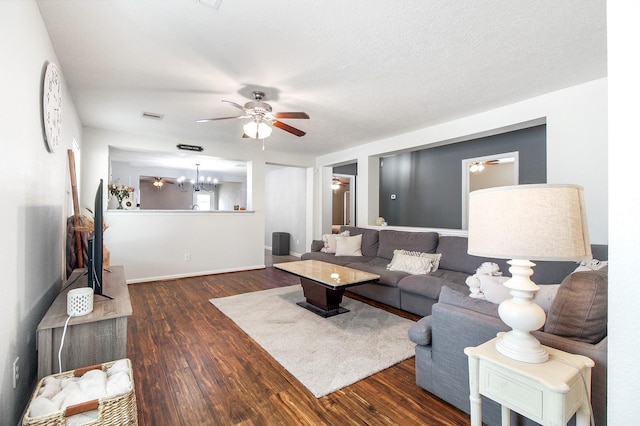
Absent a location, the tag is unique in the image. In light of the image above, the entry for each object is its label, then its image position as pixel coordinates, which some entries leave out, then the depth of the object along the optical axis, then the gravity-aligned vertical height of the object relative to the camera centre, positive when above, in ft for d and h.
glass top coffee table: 10.25 -2.42
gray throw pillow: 4.28 -1.40
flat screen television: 6.49 -0.78
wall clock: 6.55 +2.63
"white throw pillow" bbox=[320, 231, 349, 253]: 17.03 -1.66
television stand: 5.16 -2.34
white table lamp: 3.69 -0.28
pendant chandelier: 30.47 +3.56
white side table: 3.57 -2.25
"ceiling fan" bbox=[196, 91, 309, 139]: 10.28 +3.58
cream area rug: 7.14 -3.81
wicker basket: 3.71 -2.68
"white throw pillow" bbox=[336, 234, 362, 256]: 16.35 -1.79
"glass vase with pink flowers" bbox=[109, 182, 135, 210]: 15.47 +1.16
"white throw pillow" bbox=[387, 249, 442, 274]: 12.70 -1.85
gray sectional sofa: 4.28 -2.04
